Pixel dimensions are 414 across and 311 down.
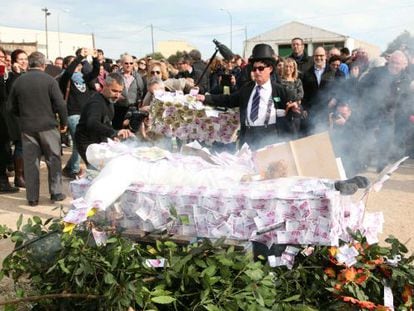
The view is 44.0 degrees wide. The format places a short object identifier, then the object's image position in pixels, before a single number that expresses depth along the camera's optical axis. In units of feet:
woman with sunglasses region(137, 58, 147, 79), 34.91
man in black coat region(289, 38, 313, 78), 28.02
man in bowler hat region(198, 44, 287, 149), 15.53
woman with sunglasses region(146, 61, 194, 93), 23.04
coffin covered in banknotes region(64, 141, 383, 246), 9.36
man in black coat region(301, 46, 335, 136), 21.07
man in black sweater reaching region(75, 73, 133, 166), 16.40
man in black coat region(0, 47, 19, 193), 23.00
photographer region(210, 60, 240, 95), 25.86
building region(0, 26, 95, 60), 181.98
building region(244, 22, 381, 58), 80.48
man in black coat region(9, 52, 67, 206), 19.69
